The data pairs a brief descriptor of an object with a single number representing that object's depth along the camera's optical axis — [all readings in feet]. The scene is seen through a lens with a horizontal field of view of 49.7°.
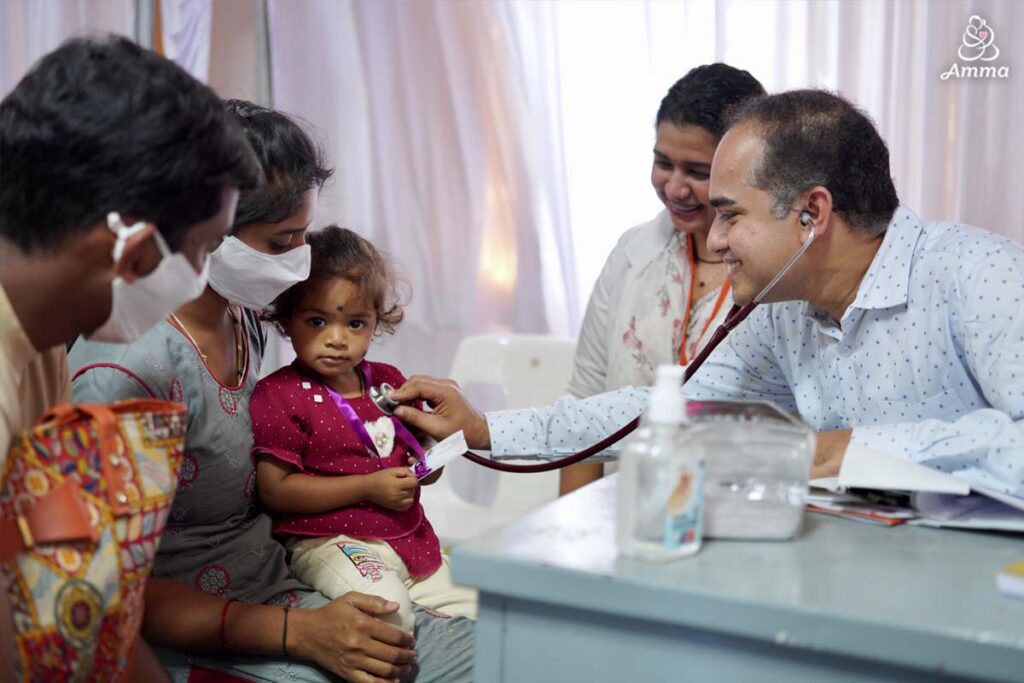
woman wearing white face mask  5.14
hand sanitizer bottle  3.64
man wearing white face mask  3.90
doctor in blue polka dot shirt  5.50
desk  3.34
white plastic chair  10.01
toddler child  5.83
